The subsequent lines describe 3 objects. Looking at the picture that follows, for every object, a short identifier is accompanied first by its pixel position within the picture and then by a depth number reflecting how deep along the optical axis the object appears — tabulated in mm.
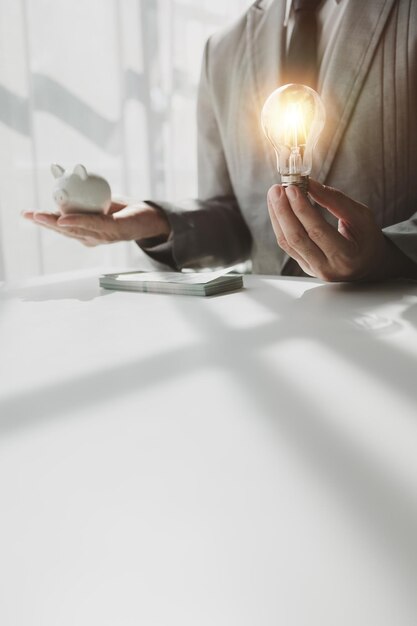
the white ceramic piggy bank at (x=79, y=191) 646
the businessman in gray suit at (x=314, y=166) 552
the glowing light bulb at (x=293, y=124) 560
